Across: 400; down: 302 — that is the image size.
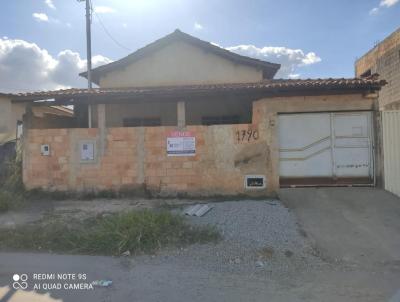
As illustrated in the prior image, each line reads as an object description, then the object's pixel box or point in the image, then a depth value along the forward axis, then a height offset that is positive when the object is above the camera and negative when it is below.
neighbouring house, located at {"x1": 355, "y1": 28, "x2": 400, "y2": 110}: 17.59 +4.37
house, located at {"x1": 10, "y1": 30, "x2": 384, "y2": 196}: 10.05 +0.36
